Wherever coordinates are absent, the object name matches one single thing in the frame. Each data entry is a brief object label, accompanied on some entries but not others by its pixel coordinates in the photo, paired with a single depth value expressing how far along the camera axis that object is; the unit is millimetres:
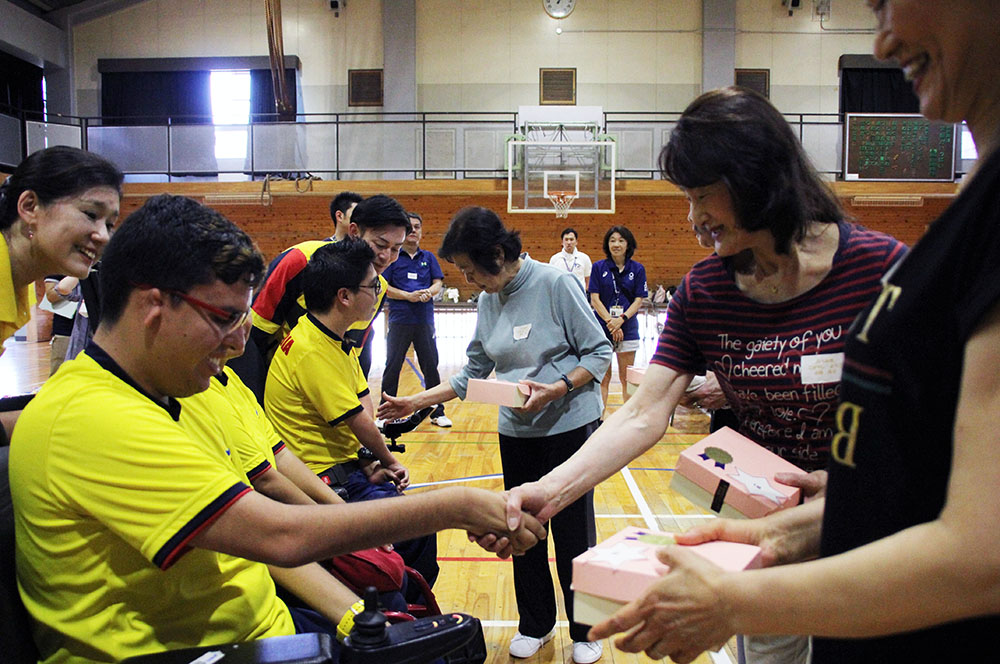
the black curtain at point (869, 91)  13438
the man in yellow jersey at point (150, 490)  1183
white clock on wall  13383
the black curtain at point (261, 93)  13758
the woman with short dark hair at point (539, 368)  2799
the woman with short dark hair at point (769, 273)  1368
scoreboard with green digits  11812
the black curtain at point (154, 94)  13891
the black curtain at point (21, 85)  13562
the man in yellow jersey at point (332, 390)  2604
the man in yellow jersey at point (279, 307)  3166
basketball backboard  11398
